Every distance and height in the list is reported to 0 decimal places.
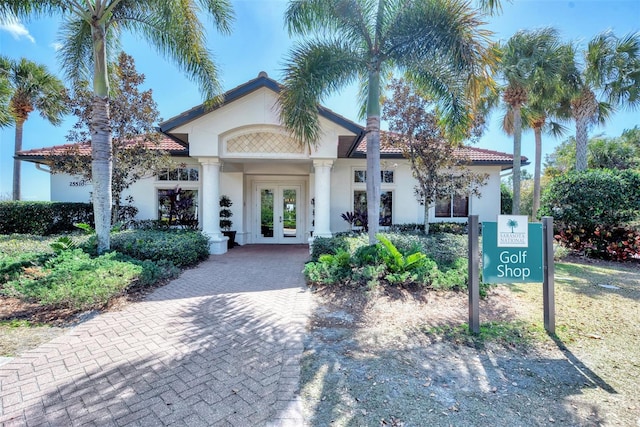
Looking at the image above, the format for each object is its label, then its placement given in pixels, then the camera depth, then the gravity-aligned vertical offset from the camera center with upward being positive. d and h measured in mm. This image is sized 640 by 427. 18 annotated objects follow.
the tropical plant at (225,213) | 12562 -67
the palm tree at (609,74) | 11828 +5884
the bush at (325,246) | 8493 -1009
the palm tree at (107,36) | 7328 +4909
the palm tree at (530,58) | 11523 +6245
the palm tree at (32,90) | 14062 +6129
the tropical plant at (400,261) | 6336 -1087
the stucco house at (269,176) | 10102 +1612
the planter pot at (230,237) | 12118 -1098
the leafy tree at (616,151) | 20438 +4542
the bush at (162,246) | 7895 -975
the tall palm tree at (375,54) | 6594 +3904
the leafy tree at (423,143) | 10234 +2517
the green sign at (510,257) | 4387 -686
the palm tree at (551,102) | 11873 +5285
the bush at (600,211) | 9492 +52
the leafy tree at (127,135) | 9961 +2745
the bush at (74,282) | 4789 -1263
